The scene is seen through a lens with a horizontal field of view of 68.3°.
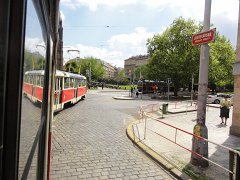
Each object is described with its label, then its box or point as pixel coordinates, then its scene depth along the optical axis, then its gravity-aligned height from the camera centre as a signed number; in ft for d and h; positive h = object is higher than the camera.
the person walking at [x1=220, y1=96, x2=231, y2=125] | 31.39 -3.07
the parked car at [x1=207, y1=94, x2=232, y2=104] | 66.31 -3.15
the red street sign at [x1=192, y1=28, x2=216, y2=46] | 15.19 +4.73
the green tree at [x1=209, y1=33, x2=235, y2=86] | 94.68 +19.99
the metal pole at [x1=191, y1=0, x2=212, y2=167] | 15.50 -0.14
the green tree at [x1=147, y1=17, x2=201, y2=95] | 80.93 +15.82
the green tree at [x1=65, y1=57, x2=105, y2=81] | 206.12 +21.38
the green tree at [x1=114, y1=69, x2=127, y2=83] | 301.17 +17.75
